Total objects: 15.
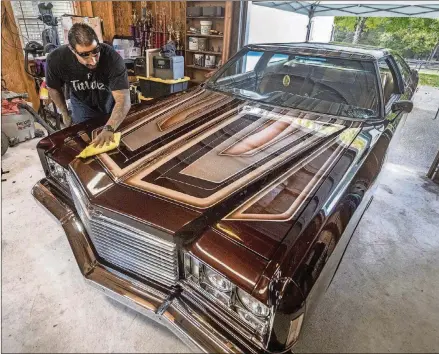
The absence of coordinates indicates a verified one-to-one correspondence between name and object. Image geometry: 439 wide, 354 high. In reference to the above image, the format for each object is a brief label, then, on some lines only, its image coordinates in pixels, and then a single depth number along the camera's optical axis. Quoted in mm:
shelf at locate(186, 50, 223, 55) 4758
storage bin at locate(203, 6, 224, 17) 4445
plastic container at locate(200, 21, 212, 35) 4652
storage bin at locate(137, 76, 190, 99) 4285
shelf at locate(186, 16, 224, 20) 4497
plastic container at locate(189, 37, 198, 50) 4930
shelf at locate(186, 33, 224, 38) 4599
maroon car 959
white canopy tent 4238
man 1780
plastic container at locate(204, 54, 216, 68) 4910
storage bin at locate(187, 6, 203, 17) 4723
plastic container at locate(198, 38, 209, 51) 4926
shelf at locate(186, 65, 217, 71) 5045
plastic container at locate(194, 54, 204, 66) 5033
